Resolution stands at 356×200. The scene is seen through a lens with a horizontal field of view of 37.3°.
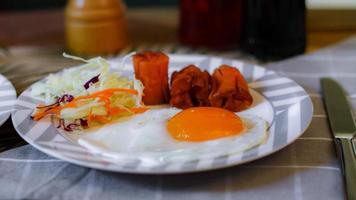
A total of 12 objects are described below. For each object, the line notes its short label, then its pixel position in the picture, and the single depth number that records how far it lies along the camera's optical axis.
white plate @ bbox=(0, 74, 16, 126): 0.87
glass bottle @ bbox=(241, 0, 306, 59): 1.25
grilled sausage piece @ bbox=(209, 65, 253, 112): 0.93
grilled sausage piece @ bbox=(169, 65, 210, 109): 0.94
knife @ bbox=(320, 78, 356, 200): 0.72
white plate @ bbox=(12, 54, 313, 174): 0.70
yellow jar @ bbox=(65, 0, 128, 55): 1.34
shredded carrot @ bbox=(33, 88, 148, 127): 0.86
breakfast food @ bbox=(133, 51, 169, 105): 0.98
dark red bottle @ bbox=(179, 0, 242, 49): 1.36
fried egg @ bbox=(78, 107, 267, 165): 0.73
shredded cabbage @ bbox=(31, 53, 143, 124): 0.86
